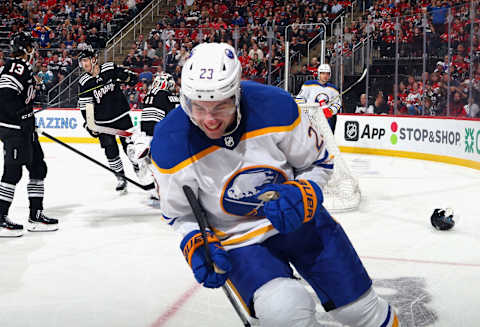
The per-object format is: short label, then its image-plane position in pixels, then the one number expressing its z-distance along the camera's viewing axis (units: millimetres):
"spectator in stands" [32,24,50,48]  14489
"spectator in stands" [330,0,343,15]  12605
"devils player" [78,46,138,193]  5512
